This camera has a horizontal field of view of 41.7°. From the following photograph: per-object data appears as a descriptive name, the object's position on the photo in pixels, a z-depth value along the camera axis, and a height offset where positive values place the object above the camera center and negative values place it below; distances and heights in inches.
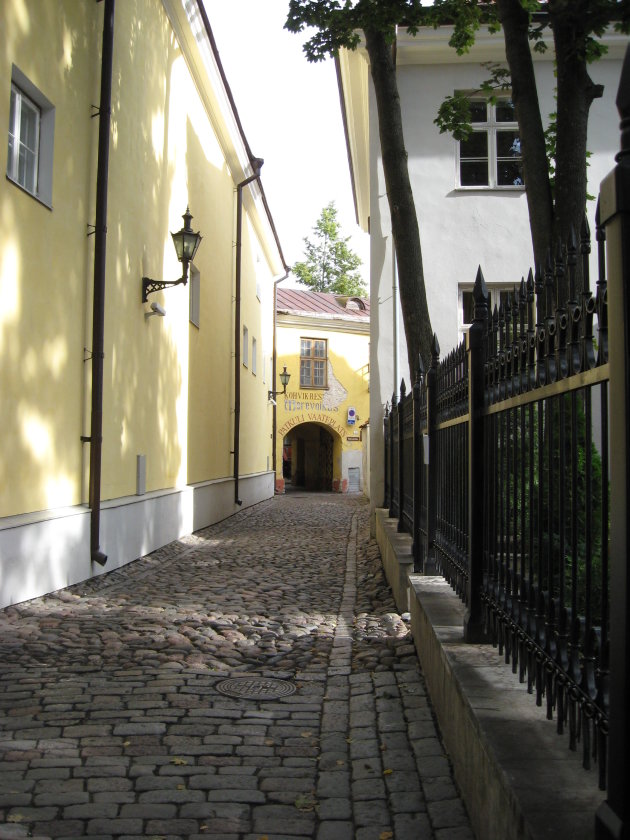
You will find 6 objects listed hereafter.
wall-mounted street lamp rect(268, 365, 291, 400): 1136.2 +116.3
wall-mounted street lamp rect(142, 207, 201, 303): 406.0 +108.3
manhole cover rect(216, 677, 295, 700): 170.1 -47.4
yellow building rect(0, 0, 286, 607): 261.6 +73.0
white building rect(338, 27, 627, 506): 556.7 +183.2
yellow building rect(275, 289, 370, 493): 1252.5 +131.4
